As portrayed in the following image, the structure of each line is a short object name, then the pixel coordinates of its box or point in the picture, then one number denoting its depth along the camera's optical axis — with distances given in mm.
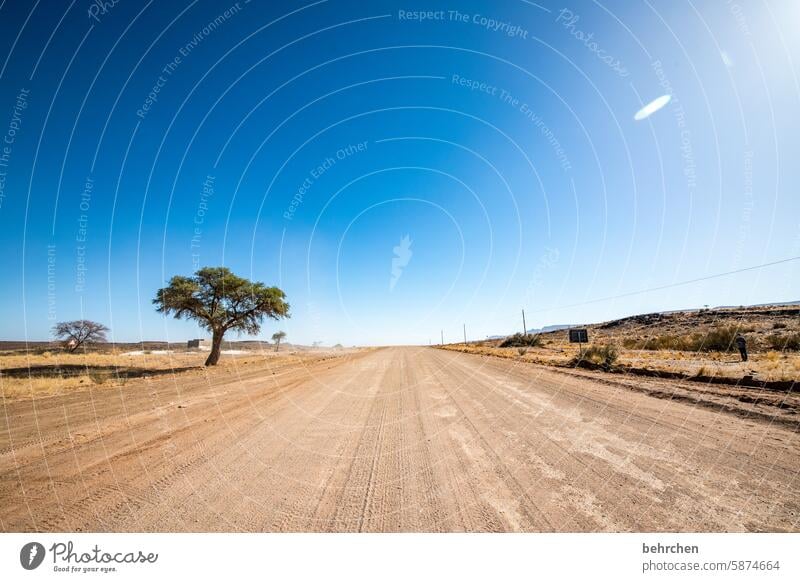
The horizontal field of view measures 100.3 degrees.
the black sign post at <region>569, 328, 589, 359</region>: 23406
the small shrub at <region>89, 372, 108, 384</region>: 17250
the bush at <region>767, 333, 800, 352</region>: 21830
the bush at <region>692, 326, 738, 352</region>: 27125
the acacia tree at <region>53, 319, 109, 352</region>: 57719
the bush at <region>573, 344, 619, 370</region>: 17922
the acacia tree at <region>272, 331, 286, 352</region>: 96988
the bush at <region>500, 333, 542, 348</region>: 54253
